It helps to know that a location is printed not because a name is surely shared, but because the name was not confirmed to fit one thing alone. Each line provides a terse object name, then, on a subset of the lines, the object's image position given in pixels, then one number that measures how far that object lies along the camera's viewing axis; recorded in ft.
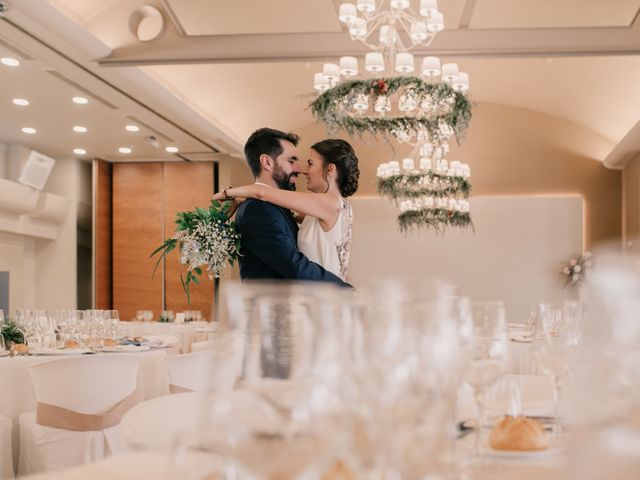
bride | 8.98
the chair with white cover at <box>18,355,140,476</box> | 12.08
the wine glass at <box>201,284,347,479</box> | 2.45
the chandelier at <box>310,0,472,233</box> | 16.35
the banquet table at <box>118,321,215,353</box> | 25.14
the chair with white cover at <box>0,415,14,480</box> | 12.21
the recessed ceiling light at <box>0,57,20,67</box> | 23.12
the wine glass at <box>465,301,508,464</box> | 4.00
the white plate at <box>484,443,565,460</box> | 3.91
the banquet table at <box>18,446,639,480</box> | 2.89
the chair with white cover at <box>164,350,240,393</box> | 12.90
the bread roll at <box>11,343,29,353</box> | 15.07
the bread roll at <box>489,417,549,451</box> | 4.03
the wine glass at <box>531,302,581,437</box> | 4.92
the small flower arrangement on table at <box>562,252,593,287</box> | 37.45
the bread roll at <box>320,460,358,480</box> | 2.86
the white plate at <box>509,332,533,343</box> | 17.56
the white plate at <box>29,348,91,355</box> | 14.96
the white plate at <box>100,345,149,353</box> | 15.76
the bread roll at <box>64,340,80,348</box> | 16.40
